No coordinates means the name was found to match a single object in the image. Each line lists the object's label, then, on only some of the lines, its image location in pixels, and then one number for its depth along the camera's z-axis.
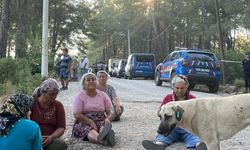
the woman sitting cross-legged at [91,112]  5.47
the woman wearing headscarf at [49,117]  4.22
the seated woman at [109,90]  6.56
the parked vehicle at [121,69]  29.94
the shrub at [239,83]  16.95
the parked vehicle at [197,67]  14.67
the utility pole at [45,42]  13.92
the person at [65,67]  12.55
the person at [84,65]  19.32
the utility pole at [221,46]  18.23
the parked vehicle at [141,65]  24.40
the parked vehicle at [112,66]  33.76
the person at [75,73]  18.83
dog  4.43
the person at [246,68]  14.51
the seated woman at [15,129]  2.81
